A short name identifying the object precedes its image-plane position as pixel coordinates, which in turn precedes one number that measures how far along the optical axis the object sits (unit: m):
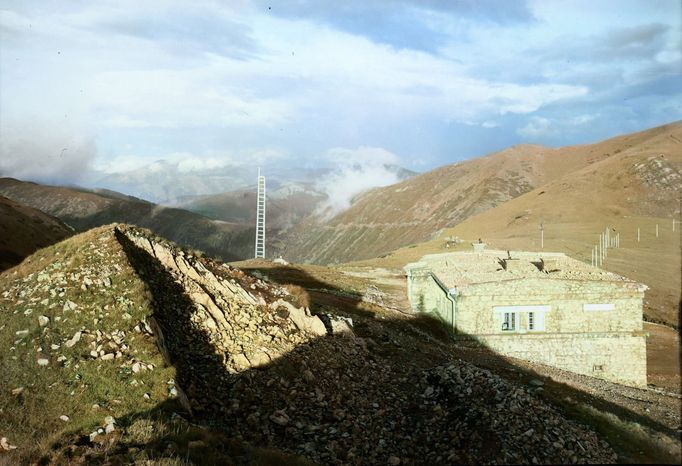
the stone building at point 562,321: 33.31
